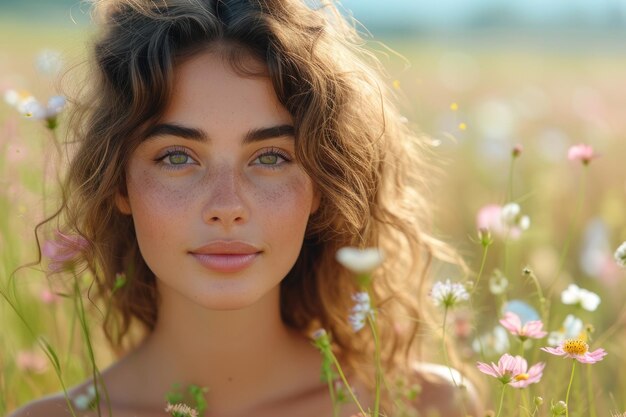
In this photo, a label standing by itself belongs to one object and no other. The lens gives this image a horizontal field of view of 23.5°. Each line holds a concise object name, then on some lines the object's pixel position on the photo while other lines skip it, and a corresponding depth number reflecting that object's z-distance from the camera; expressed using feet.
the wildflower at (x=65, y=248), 3.53
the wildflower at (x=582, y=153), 3.43
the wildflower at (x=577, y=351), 2.91
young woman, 3.30
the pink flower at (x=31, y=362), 4.01
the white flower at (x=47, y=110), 3.30
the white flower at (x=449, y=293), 3.01
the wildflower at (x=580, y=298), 3.27
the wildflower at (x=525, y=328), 3.06
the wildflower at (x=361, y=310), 3.08
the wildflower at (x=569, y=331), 3.32
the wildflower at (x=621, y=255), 3.04
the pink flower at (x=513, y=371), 2.89
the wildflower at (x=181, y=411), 3.07
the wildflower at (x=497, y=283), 3.30
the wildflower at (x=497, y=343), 3.54
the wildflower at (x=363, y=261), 2.69
